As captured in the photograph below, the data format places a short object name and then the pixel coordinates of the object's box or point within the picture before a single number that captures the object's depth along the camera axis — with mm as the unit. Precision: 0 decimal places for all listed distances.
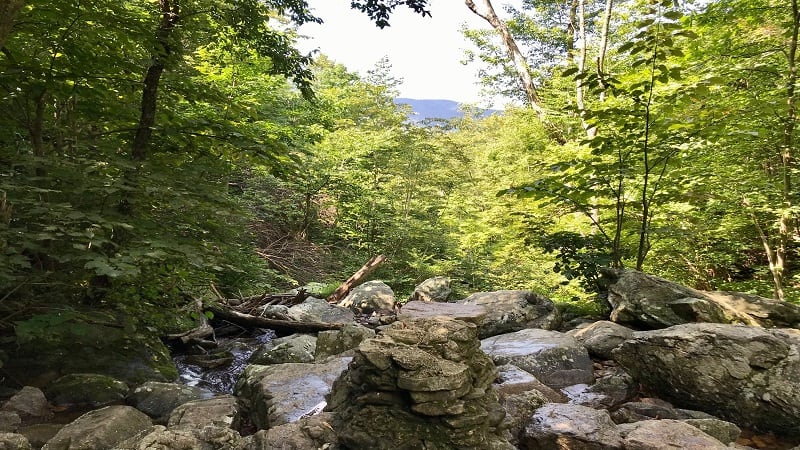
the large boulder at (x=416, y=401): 2500
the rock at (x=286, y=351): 6375
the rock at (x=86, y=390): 4504
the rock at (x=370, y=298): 10562
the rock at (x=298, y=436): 2707
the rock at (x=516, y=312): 6711
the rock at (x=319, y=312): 8844
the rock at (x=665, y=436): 2689
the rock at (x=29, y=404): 4004
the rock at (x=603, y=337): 5148
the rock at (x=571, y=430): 2820
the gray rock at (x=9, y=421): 3579
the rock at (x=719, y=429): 3227
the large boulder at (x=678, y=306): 5129
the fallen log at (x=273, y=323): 8078
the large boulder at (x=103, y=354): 4633
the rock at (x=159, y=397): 4414
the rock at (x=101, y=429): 3154
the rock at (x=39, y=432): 3449
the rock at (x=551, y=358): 4664
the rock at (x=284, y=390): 3863
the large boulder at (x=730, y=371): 3559
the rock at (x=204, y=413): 3641
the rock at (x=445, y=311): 4004
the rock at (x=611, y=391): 4160
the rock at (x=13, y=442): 2842
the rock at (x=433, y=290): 11273
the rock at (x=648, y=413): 3723
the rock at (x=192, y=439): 2666
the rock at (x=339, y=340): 6004
